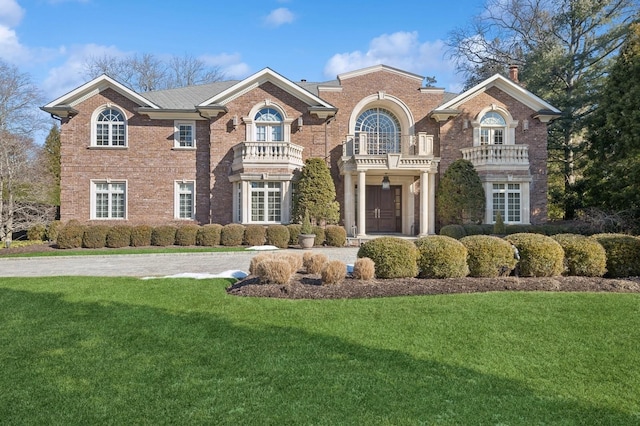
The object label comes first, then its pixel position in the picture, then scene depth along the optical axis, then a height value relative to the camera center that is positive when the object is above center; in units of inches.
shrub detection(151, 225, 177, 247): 633.0 -31.4
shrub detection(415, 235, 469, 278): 293.0 -32.2
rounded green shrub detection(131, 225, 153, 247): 629.3 -32.7
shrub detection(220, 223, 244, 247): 636.7 -31.2
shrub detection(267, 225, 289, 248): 631.2 -30.9
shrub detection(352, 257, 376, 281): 283.6 -38.4
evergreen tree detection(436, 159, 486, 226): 700.0 +40.5
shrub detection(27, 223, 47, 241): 714.2 -30.1
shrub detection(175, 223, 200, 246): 631.8 -31.1
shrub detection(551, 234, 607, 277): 303.3 -31.7
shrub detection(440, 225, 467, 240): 627.2 -22.2
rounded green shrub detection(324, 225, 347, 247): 645.3 -31.4
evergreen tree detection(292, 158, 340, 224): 682.8 +39.3
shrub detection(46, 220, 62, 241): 675.4 -23.3
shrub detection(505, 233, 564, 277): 298.8 -31.3
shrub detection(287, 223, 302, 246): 643.5 -28.0
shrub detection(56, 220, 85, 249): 602.5 -31.6
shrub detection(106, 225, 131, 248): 620.7 -32.4
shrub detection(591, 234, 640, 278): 307.6 -31.2
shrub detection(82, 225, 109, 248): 612.4 -32.0
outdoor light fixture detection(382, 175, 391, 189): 743.7 +66.0
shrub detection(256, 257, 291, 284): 274.4 -38.9
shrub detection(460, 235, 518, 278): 298.8 -31.5
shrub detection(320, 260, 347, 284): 272.8 -39.0
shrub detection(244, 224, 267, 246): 635.5 -31.0
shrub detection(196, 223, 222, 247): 633.6 -32.7
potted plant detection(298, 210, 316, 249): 614.5 -29.9
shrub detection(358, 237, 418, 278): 292.5 -31.0
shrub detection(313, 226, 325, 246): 642.2 -31.3
